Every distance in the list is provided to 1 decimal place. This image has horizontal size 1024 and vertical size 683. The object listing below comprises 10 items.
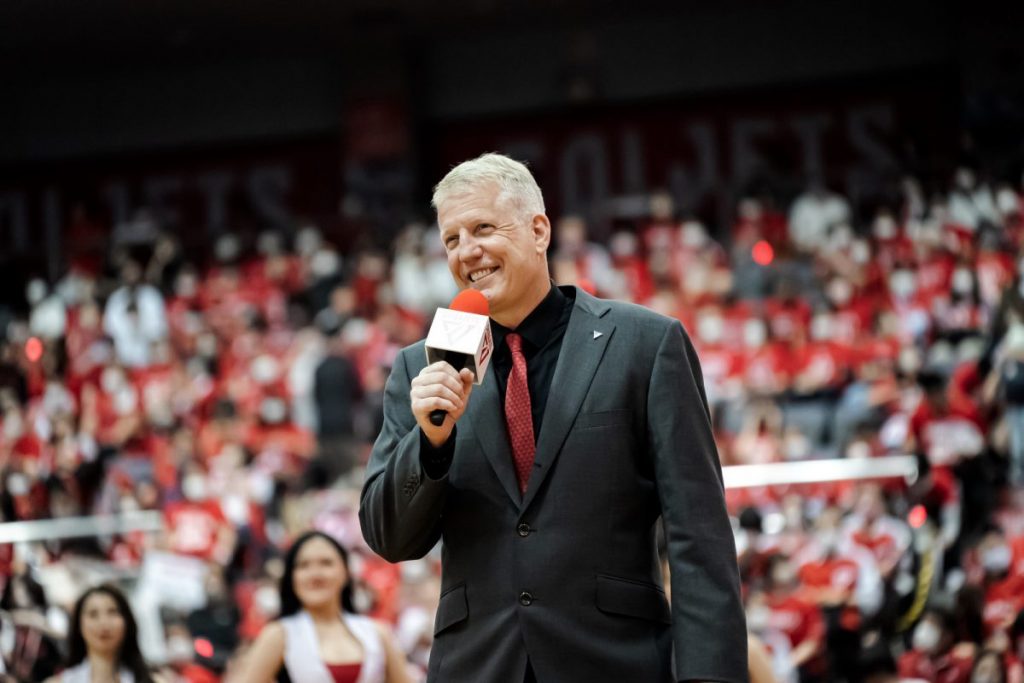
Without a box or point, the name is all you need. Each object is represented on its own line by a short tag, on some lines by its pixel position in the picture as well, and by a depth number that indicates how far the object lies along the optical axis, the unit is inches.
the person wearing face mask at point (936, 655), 490.9
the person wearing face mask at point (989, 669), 478.6
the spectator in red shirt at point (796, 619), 520.4
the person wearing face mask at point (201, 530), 719.7
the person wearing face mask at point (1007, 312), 708.7
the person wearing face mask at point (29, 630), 474.9
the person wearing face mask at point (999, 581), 526.6
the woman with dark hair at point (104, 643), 418.6
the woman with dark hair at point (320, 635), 367.6
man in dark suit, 186.9
